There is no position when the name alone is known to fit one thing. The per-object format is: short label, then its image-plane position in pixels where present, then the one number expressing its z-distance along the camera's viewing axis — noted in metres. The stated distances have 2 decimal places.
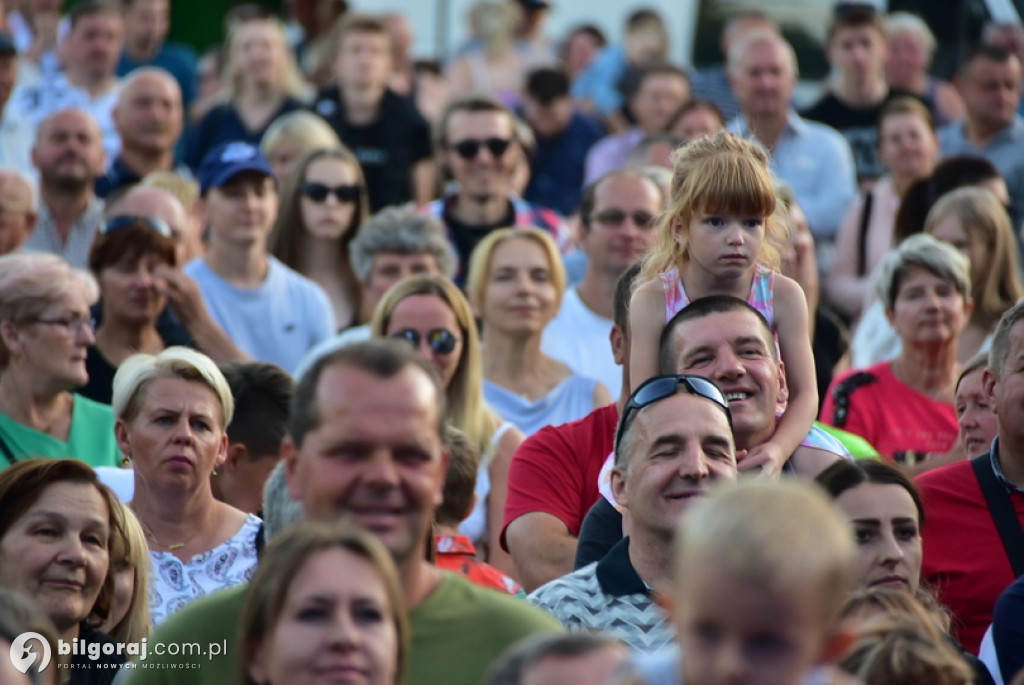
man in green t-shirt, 6.14
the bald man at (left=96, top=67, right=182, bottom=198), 18.62
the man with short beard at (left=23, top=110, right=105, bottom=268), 17.14
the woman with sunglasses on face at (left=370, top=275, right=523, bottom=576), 12.20
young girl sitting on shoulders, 10.14
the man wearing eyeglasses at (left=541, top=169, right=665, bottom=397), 14.64
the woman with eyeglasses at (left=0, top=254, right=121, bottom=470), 11.73
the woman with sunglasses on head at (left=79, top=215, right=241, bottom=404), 13.37
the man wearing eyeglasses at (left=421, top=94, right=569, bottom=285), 17.06
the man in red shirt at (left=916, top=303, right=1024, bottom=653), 10.03
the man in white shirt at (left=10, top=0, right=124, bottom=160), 20.59
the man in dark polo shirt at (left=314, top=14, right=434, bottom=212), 20.25
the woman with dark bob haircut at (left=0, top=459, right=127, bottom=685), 8.59
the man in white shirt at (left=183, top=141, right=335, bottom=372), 15.38
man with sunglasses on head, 7.79
